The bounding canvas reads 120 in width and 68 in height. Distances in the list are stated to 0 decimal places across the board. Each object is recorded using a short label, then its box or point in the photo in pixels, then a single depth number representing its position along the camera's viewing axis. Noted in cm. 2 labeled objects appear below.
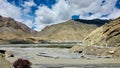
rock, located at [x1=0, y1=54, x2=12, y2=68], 584
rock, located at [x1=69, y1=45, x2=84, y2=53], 2143
